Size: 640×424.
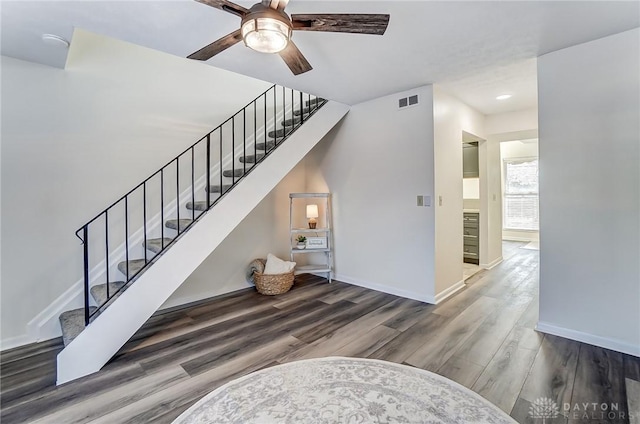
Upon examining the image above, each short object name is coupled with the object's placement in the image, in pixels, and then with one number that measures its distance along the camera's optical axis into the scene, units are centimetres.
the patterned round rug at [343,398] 162
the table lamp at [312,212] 433
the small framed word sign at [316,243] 430
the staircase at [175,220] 221
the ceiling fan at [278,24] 154
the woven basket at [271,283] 372
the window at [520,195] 764
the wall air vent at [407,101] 339
